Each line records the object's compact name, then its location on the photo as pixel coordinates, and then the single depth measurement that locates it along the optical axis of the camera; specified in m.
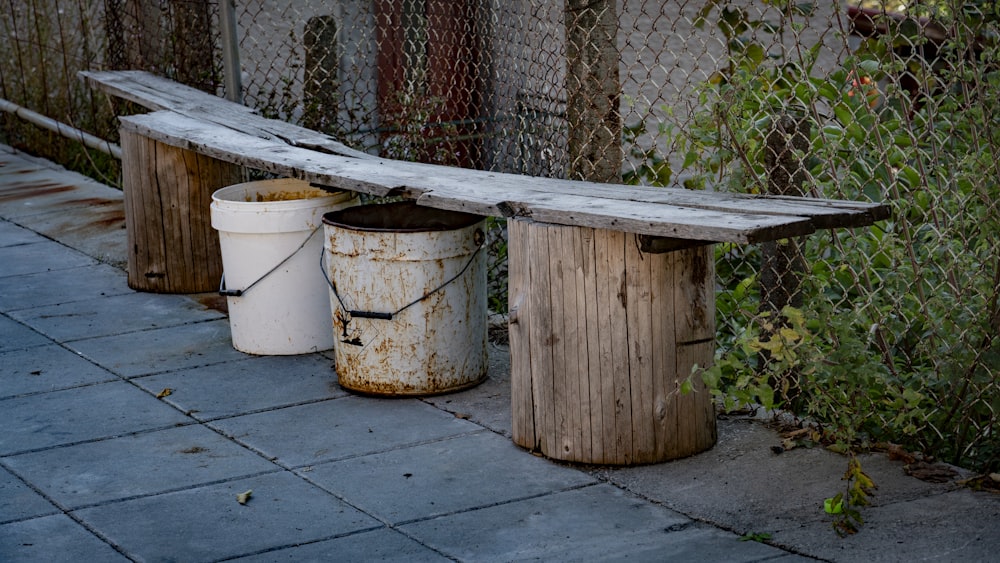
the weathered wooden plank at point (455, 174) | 3.95
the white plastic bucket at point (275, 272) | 5.73
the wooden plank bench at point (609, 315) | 4.28
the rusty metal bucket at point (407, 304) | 5.16
